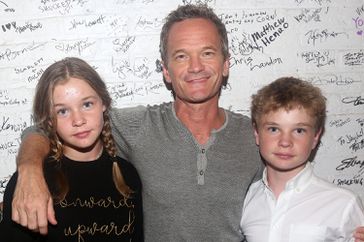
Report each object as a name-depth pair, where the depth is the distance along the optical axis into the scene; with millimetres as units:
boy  1495
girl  1399
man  1571
